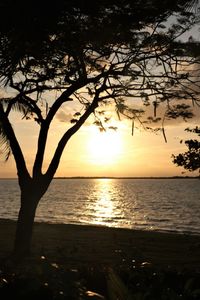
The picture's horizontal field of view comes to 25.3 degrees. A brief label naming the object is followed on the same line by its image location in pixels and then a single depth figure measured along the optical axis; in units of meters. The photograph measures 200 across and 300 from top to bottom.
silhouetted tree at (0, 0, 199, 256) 7.04
